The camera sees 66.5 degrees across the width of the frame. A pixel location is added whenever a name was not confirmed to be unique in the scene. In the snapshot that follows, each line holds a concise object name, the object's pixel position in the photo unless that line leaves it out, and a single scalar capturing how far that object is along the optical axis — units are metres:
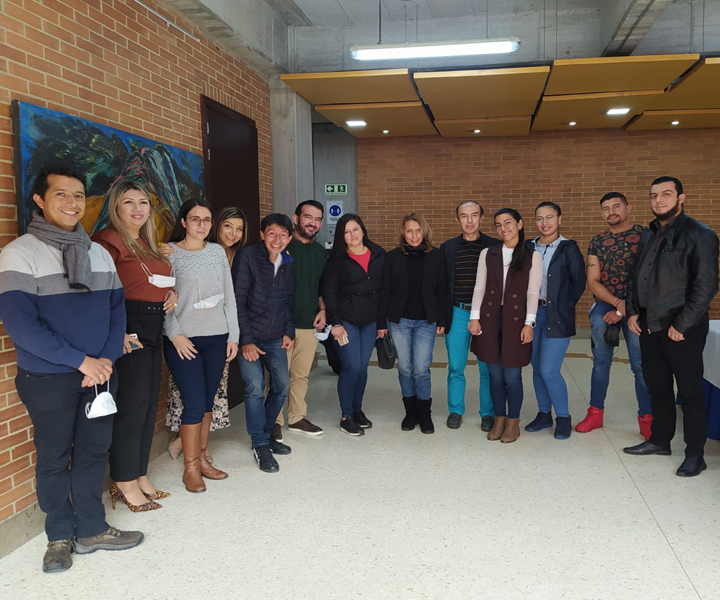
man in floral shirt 3.96
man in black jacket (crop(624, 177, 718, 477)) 3.24
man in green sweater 3.92
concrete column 6.04
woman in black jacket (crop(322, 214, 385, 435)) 3.96
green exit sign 8.97
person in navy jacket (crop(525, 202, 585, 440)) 3.87
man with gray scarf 2.29
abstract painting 2.64
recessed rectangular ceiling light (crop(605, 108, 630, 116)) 6.79
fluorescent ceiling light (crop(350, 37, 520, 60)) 4.59
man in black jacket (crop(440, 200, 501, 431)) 3.99
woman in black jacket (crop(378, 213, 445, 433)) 4.00
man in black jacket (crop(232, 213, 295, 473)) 3.54
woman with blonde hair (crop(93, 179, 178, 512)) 2.82
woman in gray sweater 3.15
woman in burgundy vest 3.78
